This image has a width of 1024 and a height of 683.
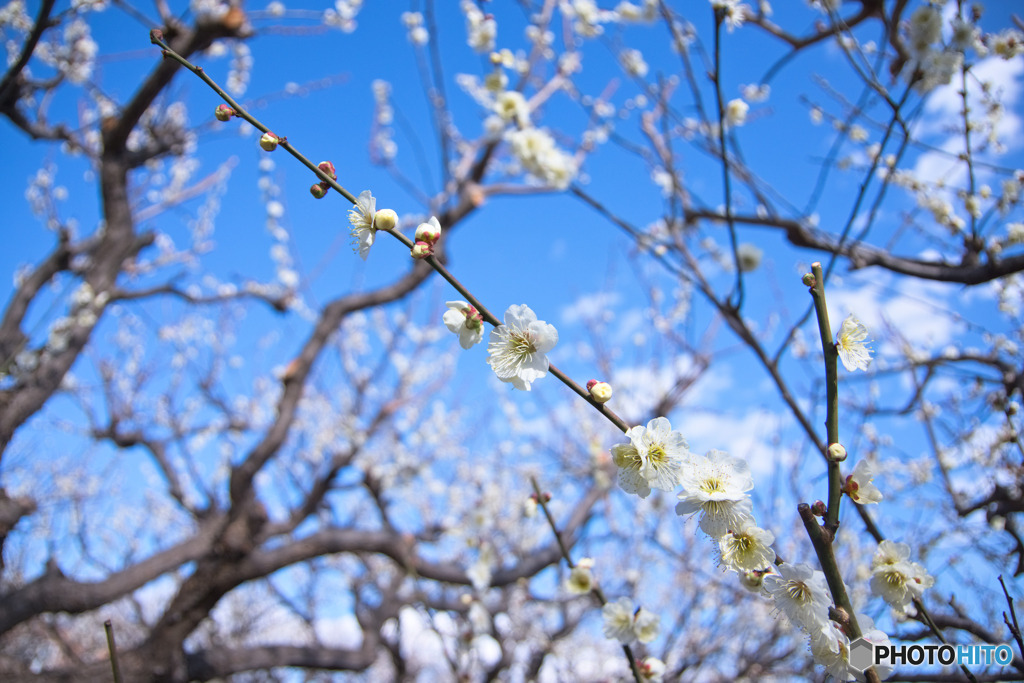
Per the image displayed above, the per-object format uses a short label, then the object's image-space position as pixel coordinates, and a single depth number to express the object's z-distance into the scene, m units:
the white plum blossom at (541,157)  0.69
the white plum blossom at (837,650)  0.30
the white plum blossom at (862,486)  0.32
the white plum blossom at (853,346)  0.34
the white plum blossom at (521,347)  0.31
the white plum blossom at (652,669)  0.44
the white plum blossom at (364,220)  0.32
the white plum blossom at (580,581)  0.46
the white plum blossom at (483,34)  0.76
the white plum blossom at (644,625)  0.43
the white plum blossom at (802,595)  0.30
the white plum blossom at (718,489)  0.30
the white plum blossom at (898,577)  0.34
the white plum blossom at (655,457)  0.31
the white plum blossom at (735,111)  0.63
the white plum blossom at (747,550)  0.31
